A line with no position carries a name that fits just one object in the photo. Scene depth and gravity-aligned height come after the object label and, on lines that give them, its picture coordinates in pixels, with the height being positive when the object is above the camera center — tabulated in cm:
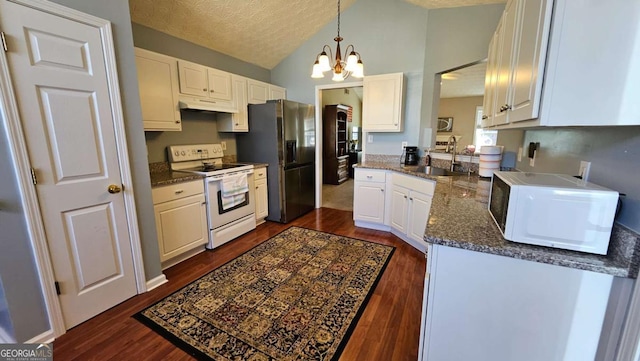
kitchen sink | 275 -38
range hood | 280 +41
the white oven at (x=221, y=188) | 285 -59
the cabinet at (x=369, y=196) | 334 -78
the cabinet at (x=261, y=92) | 369 +75
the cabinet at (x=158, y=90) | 246 +51
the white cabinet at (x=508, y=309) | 90 -68
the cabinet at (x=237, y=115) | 345 +34
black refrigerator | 352 -14
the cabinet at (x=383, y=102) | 335 +51
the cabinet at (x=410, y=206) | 262 -77
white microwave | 87 -28
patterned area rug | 157 -127
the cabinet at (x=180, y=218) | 237 -79
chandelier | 228 +68
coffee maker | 342 -24
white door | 146 -6
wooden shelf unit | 609 -8
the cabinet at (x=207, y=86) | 283 +65
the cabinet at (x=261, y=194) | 353 -80
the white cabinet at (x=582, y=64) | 79 +25
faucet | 285 -16
